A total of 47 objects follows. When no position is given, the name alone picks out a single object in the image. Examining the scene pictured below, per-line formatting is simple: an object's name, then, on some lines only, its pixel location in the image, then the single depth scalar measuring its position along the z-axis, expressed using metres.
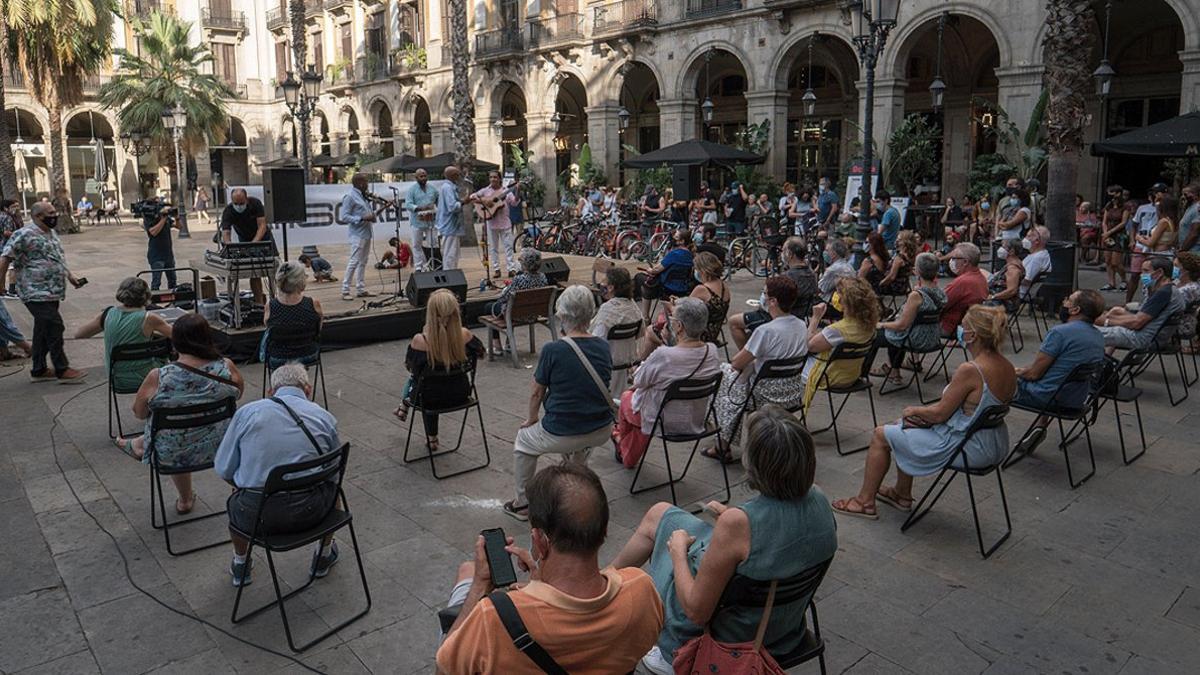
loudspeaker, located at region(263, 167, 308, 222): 9.92
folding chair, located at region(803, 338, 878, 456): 5.83
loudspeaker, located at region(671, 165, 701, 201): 13.84
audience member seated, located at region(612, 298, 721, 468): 5.12
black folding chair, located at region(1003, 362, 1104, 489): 5.26
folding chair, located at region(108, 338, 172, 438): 6.00
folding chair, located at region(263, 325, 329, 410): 6.47
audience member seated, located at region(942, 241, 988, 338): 7.57
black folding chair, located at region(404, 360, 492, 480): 5.57
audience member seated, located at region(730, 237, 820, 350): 7.37
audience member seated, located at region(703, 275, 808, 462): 5.58
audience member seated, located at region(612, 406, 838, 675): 2.66
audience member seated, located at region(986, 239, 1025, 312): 8.73
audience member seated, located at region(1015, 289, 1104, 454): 5.37
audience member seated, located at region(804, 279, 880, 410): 5.97
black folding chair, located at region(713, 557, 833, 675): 2.68
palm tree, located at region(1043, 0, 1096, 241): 11.22
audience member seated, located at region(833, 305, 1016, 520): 4.54
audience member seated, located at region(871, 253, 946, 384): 7.09
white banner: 12.63
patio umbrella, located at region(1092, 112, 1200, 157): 10.81
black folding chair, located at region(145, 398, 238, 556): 4.36
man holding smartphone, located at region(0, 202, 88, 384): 7.79
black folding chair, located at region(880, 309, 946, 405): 7.23
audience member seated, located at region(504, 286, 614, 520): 4.67
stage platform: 8.95
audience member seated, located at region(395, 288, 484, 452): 5.49
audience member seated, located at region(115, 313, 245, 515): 4.53
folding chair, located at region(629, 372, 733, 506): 4.91
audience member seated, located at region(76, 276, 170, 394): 6.06
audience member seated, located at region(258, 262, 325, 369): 6.45
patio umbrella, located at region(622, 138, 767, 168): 15.96
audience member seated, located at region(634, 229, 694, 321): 8.72
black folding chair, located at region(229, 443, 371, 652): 3.47
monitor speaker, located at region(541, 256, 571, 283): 10.53
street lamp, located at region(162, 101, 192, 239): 26.60
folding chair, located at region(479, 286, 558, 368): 8.34
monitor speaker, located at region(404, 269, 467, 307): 9.35
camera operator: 11.52
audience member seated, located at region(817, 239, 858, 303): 8.17
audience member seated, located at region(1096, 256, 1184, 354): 6.90
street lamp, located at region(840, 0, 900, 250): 10.30
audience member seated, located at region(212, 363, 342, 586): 3.68
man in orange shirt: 2.13
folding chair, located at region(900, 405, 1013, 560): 4.36
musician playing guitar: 12.06
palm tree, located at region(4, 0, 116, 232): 21.66
